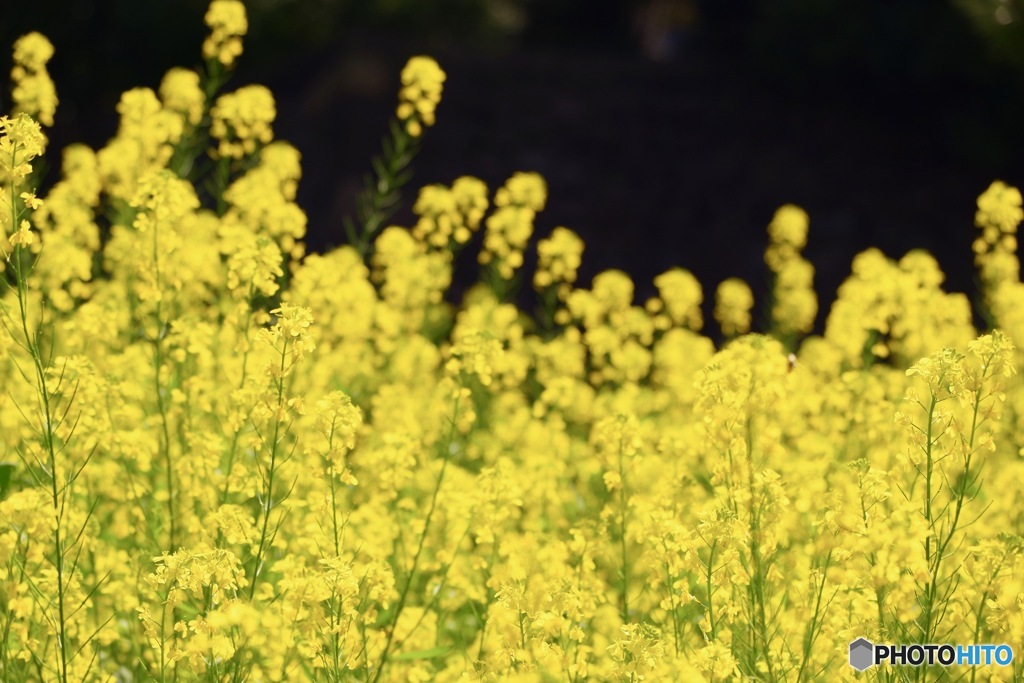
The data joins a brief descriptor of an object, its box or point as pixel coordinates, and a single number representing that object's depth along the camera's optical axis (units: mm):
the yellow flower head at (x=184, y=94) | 13031
